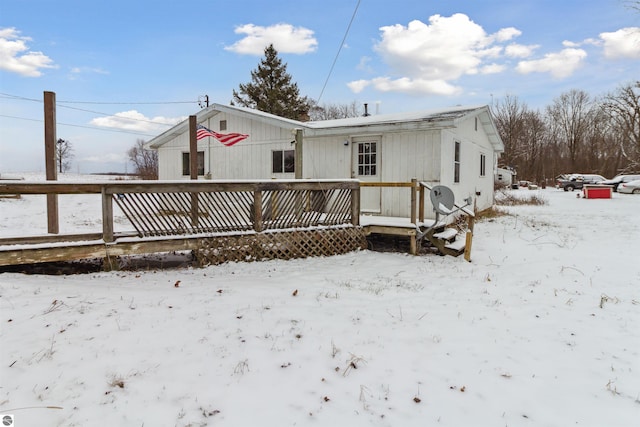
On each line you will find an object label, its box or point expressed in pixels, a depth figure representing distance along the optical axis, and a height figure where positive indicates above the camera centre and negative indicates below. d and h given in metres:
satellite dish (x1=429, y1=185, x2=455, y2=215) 6.56 -0.05
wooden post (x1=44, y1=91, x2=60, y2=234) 6.32 +0.78
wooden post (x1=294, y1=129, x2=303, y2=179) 8.17 +0.92
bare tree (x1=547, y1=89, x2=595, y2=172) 43.22 +9.04
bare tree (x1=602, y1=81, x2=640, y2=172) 35.56 +8.01
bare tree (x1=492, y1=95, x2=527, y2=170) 39.94 +7.98
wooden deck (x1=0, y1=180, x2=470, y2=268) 5.06 -0.47
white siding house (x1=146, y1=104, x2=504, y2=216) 8.56 +1.24
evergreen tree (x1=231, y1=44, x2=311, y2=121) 30.88 +9.15
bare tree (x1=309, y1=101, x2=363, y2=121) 39.09 +9.21
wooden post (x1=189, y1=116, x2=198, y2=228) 8.52 +1.10
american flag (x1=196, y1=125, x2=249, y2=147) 11.14 +1.81
